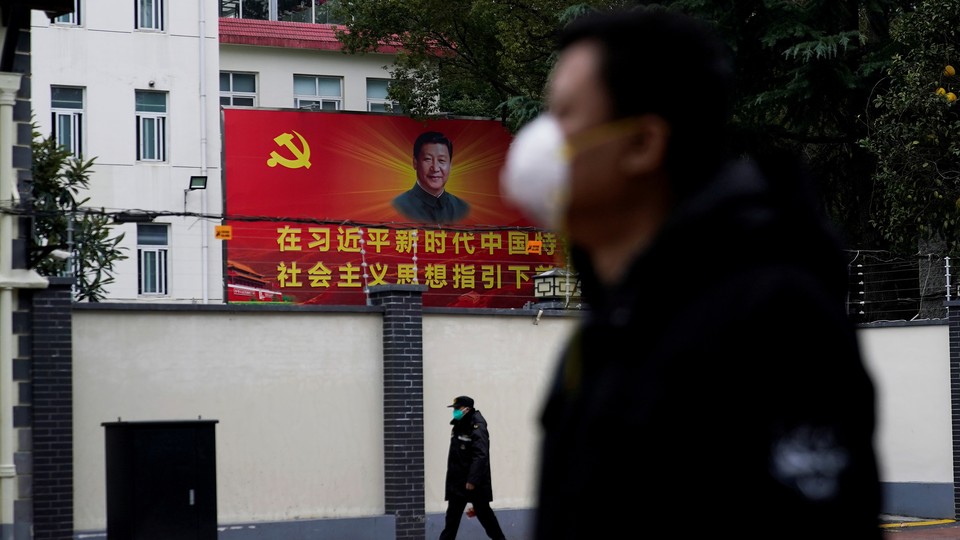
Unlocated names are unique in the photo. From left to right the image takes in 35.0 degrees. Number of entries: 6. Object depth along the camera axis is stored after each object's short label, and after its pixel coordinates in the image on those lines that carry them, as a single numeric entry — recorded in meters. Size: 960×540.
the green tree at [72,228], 17.30
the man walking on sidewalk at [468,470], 15.55
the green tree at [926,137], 20.78
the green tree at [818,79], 24.80
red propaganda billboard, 33.06
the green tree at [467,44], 28.64
